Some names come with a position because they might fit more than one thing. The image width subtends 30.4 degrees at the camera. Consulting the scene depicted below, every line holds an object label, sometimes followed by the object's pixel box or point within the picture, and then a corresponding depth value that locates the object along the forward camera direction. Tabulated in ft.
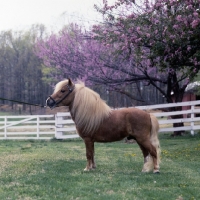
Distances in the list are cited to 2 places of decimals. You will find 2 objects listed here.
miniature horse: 24.26
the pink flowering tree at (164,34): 34.19
